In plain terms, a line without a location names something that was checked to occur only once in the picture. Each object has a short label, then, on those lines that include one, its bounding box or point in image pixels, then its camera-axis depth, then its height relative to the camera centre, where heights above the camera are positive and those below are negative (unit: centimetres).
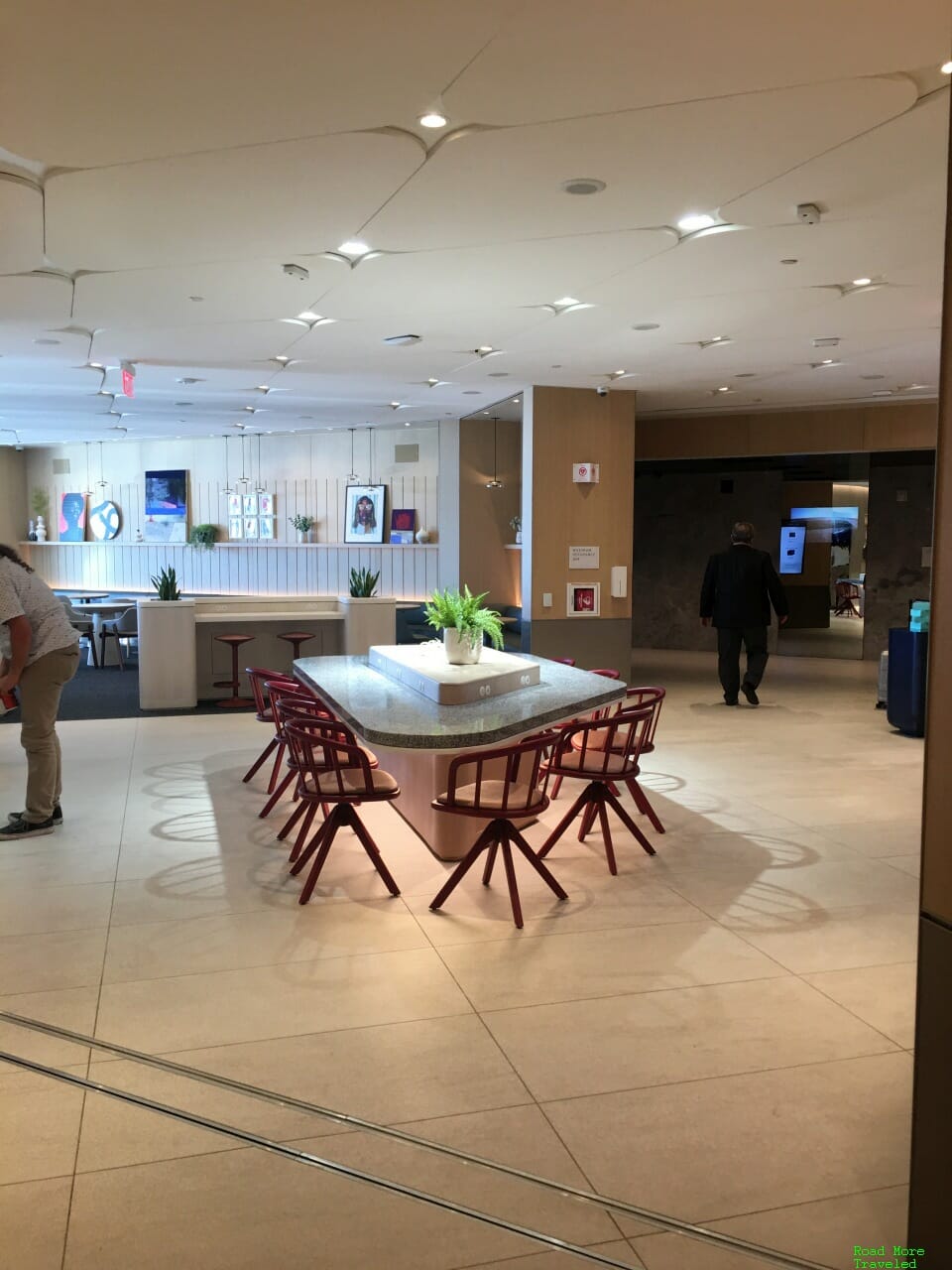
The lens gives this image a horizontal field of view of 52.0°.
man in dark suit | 977 -34
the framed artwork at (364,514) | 1388 +75
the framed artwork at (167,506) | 1541 +93
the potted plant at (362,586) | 1097 -23
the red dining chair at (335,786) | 453 -105
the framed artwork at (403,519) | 1363 +67
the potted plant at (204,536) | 1510 +45
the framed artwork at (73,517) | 1638 +79
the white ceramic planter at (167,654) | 976 -89
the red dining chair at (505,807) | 424 -106
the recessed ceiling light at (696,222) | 473 +171
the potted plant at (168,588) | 1014 -25
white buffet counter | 981 -74
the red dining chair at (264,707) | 622 -96
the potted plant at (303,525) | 1437 +60
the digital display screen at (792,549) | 1416 +31
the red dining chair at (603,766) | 503 -105
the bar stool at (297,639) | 1050 -79
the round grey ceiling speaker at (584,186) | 423 +168
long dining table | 441 -74
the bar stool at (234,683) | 988 -124
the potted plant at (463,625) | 586 -35
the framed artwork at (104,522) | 1605 +70
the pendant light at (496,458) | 1292 +145
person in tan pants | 522 -59
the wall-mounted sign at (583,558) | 994 +10
